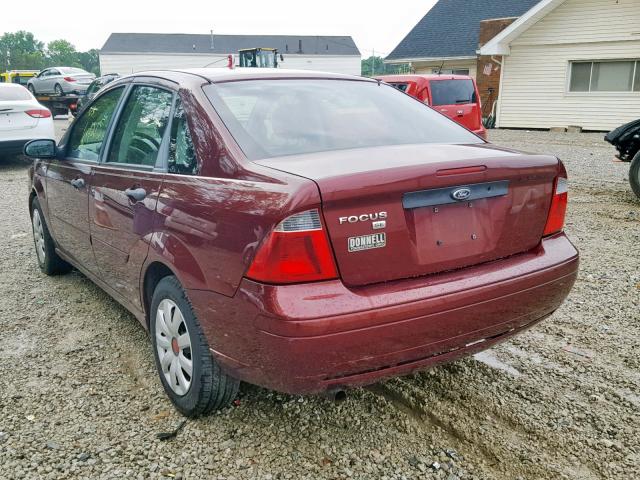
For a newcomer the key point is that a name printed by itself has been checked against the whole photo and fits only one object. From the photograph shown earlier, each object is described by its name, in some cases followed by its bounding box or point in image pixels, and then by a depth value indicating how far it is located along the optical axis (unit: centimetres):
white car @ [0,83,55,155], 1125
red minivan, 1159
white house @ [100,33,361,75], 5712
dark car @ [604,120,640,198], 774
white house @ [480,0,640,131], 1902
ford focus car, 224
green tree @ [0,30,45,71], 10175
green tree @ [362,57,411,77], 9682
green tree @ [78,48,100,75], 11471
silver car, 2478
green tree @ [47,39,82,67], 11225
